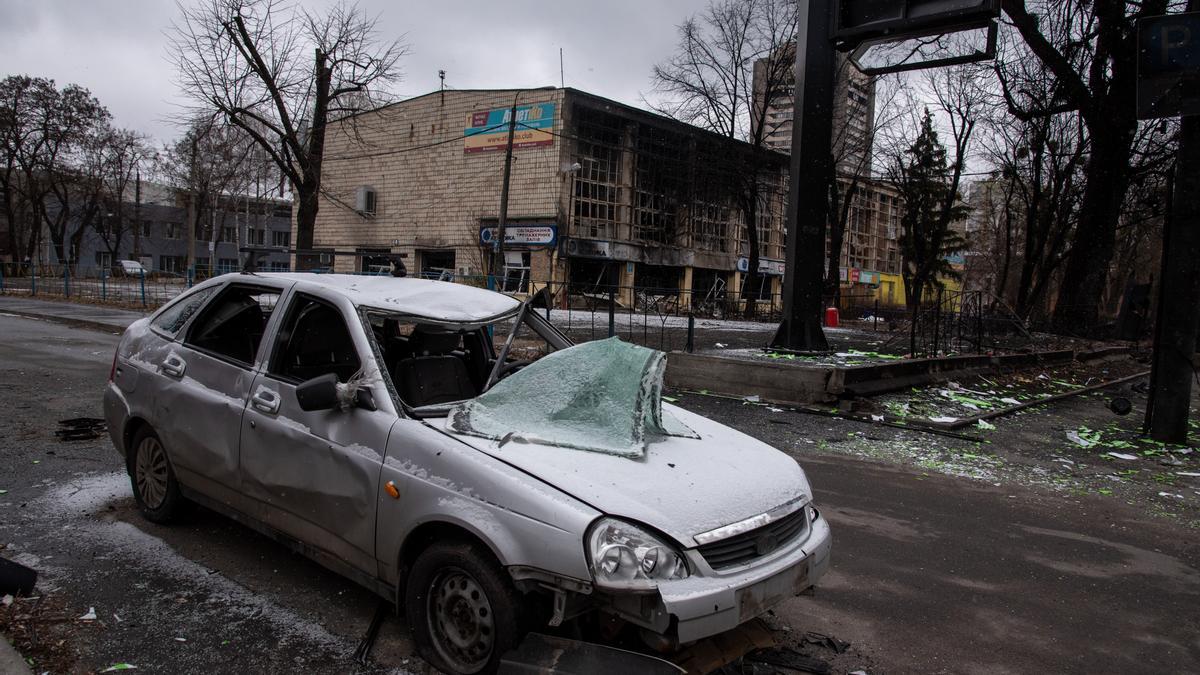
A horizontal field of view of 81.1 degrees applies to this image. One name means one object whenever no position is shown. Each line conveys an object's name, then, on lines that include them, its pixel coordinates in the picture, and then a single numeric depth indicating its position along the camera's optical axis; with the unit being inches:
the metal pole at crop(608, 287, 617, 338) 510.9
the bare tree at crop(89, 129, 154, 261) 1974.7
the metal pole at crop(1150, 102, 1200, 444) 318.0
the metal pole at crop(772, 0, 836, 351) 462.3
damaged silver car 99.7
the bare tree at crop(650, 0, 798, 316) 1221.1
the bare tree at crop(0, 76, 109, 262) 1699.1
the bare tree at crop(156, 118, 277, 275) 1849.2
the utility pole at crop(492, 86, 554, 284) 1091.2
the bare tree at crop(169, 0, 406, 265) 850.1
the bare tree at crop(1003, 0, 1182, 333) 650.8
